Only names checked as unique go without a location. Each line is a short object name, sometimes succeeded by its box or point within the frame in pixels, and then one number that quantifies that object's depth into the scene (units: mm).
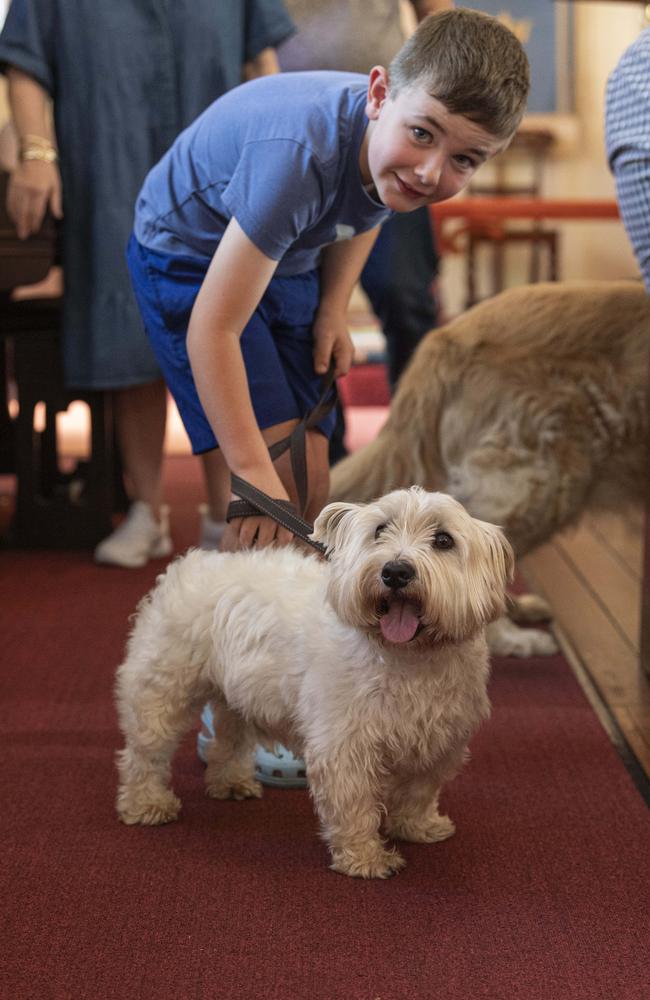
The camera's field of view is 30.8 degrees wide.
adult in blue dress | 3070
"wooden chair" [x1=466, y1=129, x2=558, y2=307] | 8672
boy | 1671
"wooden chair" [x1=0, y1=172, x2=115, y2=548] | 3457
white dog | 1483
